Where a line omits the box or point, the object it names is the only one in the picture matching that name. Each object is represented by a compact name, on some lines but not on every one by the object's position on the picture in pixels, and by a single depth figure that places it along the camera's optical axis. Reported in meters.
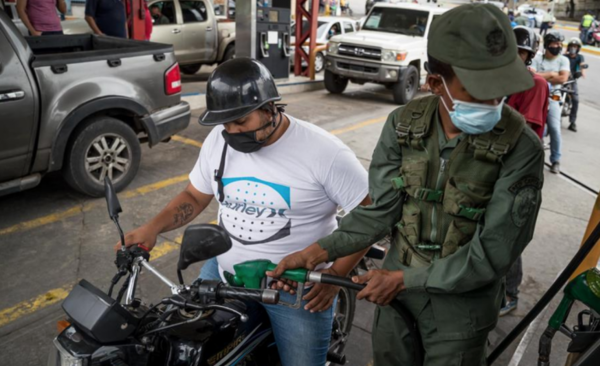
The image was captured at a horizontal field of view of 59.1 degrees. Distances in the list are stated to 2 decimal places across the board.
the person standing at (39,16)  7.35
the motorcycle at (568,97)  9.89
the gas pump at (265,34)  11.66
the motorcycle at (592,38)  30.84
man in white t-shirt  2.24
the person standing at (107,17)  8.52
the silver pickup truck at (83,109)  4.62
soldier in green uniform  1.67
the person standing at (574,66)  10.01
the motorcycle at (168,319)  1.64
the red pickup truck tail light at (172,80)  5.87
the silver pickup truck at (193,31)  11.67
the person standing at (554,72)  6.99
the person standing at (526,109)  3.91
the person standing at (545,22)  31.66
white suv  11.21
